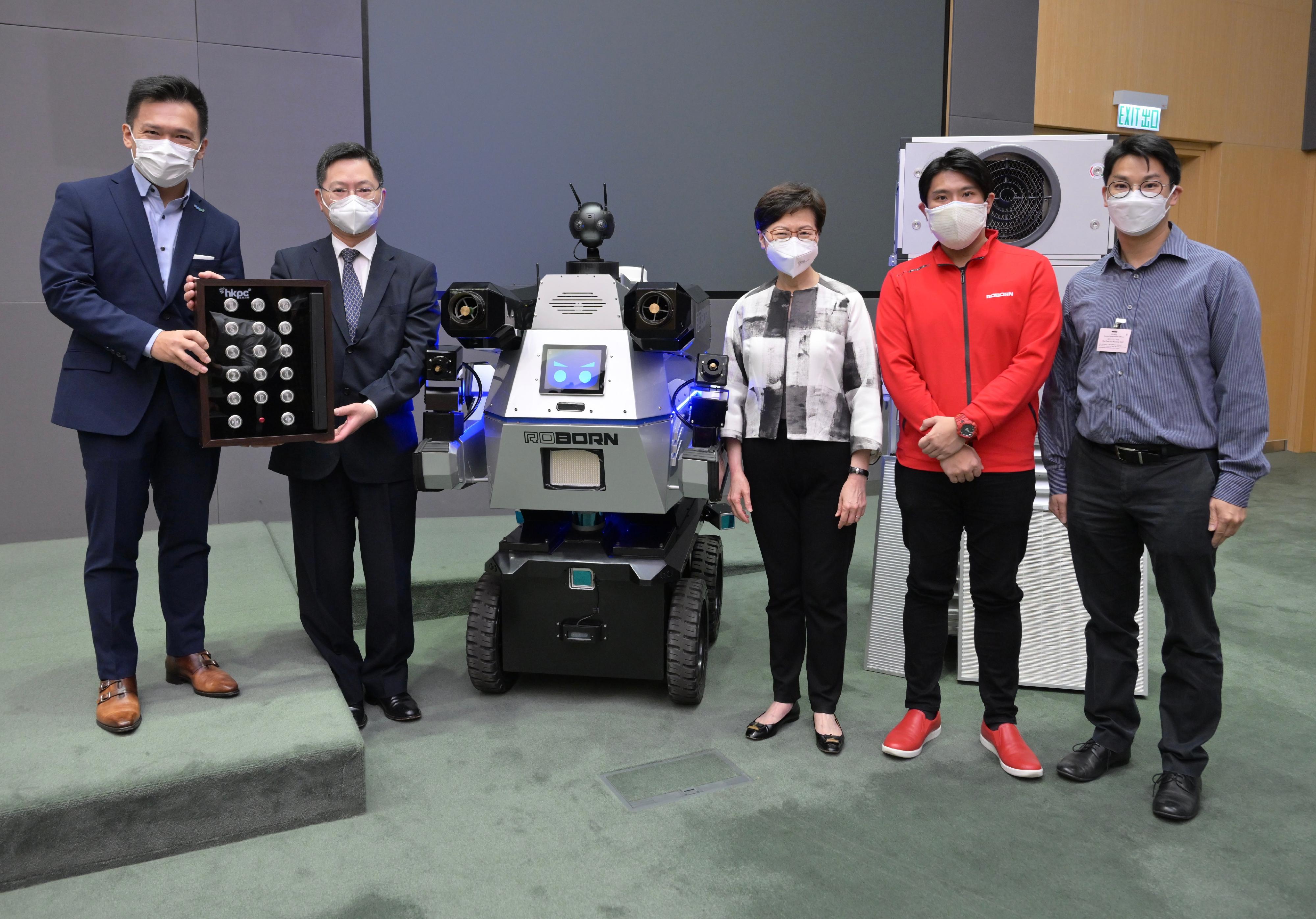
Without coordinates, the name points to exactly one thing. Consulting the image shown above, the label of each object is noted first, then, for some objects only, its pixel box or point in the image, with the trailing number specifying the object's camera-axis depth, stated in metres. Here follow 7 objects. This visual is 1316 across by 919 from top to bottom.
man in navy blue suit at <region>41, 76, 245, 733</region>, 2.24
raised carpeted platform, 2.10
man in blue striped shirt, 2.23
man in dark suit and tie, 2.66
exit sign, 6.82
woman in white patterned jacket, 2.58
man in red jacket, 2.40
